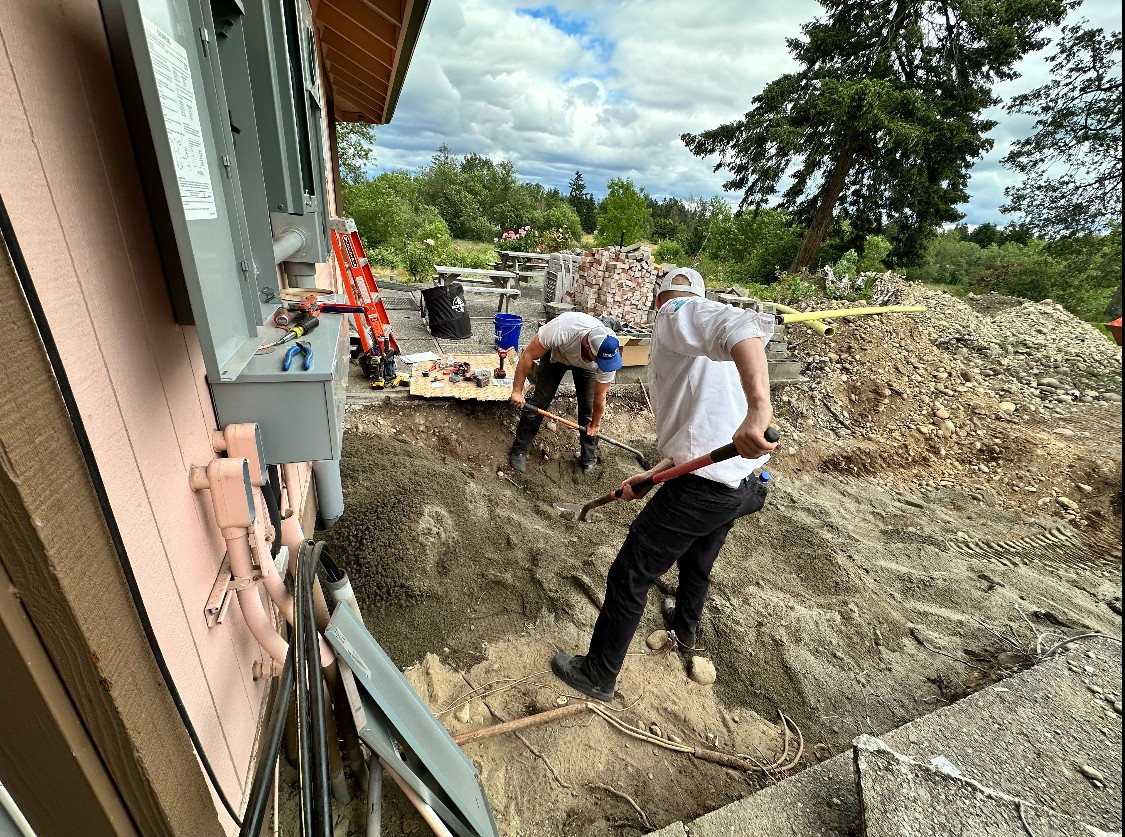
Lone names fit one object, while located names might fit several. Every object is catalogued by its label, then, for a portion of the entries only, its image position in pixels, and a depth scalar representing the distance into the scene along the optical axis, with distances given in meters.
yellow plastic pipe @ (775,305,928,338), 6.27
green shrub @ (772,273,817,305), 10.20
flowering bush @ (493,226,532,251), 19.49
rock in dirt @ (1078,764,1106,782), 1.91
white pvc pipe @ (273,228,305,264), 2.04
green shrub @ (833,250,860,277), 11.55
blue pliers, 1.33
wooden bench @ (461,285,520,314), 8.43
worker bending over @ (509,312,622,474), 4.28
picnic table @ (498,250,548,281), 12.33
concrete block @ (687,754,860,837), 1.83
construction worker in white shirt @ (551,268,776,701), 2.27
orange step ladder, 5.19
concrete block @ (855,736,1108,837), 1.61
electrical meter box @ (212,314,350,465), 1.31
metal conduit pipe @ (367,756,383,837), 1.71
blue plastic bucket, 6.32
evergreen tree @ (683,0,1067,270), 12.16
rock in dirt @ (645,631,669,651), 3.14
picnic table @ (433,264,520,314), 8.61
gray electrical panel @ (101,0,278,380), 0.75
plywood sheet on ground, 5.17
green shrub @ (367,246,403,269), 13.78
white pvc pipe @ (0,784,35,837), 0.86
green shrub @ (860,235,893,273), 12.32
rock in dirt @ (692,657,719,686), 2.95
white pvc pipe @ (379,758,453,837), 1.60
